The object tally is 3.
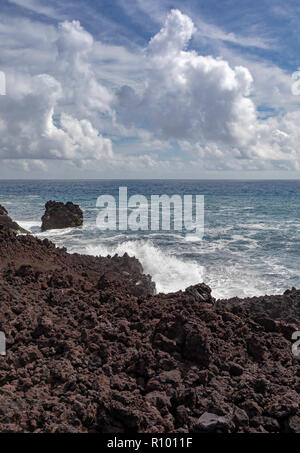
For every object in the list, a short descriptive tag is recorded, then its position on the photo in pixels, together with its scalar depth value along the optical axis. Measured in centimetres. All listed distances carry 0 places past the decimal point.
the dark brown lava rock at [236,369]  532
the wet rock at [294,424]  433
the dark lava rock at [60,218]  3142
